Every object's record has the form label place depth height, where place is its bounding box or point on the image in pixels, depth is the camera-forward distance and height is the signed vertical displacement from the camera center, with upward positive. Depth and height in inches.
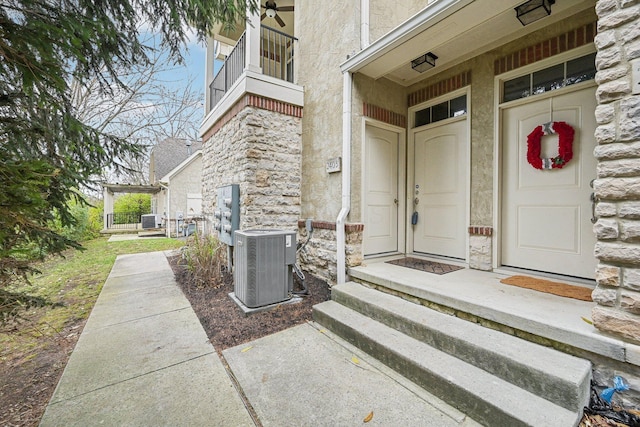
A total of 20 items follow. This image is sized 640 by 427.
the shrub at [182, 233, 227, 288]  175.8 -34.4
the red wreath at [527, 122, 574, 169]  113.7 +29.1
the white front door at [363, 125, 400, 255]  162.4 +12.5
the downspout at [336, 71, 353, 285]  148.9 +16.1
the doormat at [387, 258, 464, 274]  138.4 -29.6
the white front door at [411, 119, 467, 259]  151.1 +13.1
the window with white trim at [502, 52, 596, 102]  110.9 +59.4
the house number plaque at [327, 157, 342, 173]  156.9 +27.4
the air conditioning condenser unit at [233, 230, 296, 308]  131.5 -27.7
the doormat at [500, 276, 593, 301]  98.8 -29.8
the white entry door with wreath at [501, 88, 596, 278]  111.3 +7.8
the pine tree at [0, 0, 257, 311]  65.4 +38.6
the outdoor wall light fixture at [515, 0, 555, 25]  103.0 +78.3
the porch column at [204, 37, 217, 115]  269.9 +139.2
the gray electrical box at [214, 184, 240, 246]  190.9 -1.0
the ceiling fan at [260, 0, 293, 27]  223.8 +169.0
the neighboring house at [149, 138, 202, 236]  526.6 +42.4
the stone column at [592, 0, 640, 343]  65.7 +9.6
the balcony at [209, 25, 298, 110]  204.2 +122.0
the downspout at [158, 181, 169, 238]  504.1 -7.1
